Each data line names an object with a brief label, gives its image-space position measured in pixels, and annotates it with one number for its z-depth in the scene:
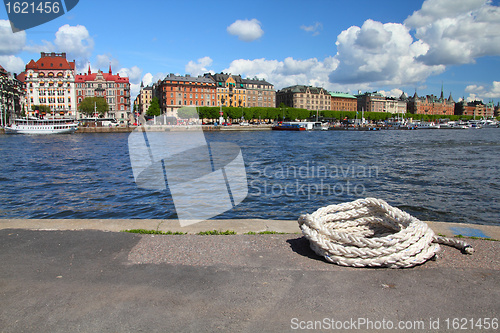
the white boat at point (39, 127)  76.19
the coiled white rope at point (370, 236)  4.28
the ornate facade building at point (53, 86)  115.25
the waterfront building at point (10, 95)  99.38
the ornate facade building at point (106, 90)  117.38
